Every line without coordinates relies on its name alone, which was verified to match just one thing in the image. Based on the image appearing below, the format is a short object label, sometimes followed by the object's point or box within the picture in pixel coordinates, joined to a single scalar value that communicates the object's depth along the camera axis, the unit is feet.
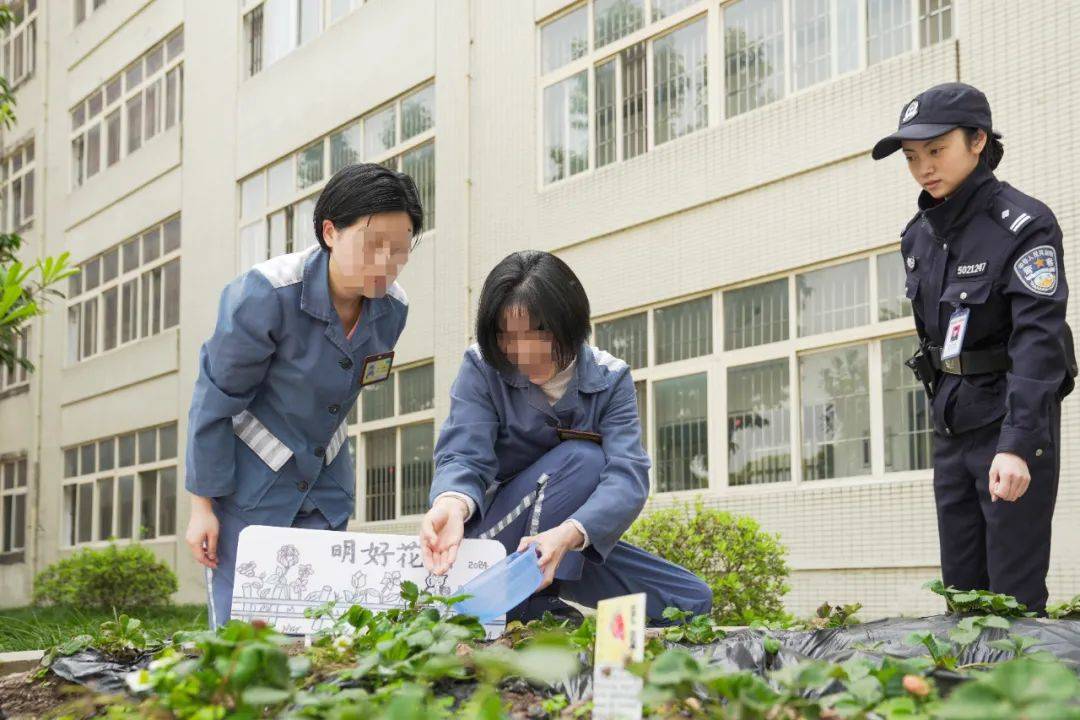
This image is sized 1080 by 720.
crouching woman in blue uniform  10.16
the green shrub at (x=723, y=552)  22.12
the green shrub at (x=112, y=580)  40.27
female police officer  10.12
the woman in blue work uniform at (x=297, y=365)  10.37
